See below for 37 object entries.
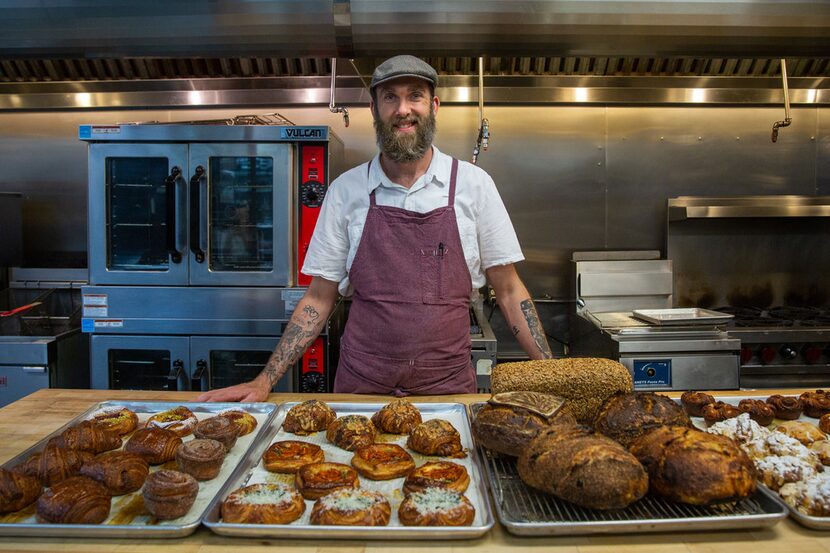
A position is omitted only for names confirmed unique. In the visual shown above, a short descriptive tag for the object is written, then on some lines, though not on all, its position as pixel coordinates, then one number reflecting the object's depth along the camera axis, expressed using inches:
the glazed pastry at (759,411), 67.1
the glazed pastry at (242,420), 65.9
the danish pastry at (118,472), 51.4
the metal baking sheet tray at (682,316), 135.6
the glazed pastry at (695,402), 68.7
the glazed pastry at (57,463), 53.2
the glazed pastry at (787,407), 68.4
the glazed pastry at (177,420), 66.0
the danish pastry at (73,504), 45.6
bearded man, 93.0
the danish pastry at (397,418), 65.4
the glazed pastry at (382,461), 54.4
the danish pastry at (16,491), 47.6
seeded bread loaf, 62.1
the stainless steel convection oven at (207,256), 144.0
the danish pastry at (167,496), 46.3
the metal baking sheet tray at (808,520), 44.8
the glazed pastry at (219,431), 59.9
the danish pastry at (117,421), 65.3
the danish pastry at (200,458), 52.9
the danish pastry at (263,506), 45.3
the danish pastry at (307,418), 65.4
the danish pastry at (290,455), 56.1
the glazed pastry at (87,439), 59.0
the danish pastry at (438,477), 50.4
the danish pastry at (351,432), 61.4
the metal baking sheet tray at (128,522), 44.4
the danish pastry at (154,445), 57.9
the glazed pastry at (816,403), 68.1
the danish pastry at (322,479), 50.6
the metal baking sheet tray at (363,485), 43.8
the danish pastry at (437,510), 45.1
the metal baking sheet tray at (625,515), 43.8
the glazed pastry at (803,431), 59.6
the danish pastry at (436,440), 58.7
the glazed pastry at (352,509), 44.9
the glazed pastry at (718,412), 65.5
